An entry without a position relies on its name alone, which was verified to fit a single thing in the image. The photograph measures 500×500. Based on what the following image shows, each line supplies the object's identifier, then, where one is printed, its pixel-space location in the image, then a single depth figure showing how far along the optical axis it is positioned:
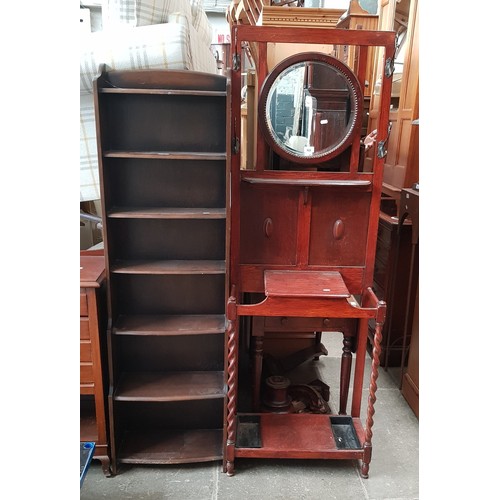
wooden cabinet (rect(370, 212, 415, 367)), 2.60
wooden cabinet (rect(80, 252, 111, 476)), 1.68
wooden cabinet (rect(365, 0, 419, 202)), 2.75
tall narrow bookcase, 1.63
